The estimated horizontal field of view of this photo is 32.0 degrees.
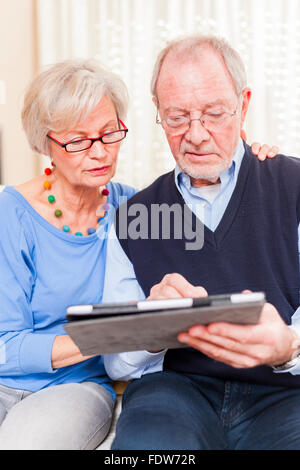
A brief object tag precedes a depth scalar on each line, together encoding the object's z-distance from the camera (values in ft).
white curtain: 12.68
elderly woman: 4.47
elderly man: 3.70
